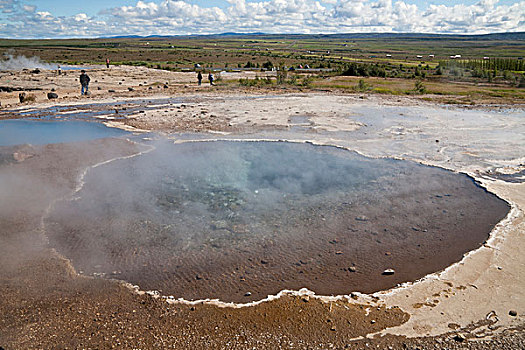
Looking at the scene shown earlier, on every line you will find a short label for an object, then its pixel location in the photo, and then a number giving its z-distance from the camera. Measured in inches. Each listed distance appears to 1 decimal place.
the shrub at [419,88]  1083.3
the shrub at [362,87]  1129.4
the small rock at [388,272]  236.1
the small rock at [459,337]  176.9
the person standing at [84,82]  927.7
